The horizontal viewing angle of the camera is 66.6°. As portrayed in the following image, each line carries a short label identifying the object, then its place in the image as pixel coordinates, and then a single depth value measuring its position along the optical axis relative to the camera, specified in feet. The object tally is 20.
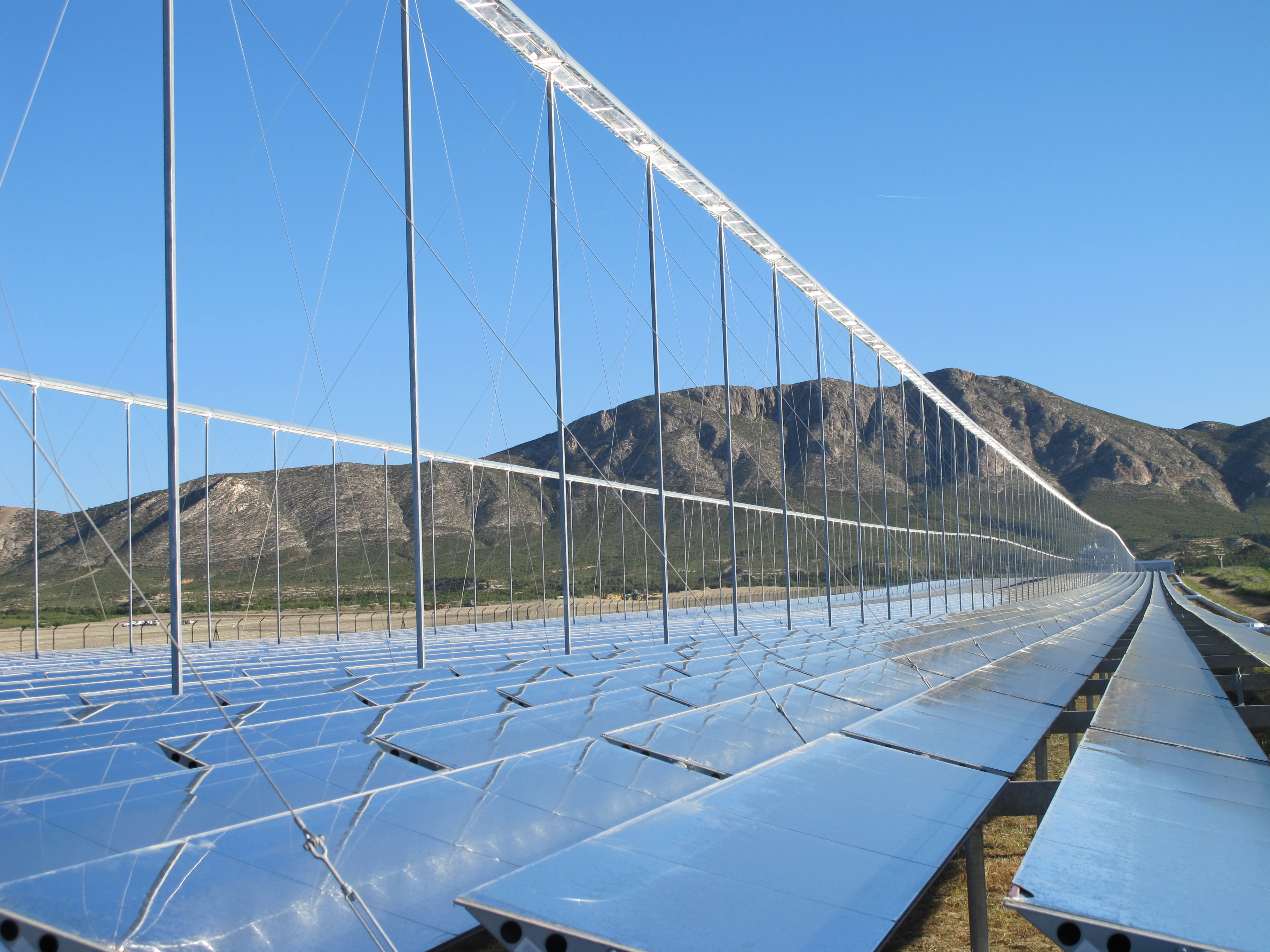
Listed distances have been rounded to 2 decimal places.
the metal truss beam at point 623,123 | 52.80
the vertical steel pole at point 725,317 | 76.28
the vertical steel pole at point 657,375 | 64.49
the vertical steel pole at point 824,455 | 80.48
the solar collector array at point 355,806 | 11.13
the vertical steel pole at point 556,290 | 56.13
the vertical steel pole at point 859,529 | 93.61
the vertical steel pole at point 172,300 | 33.37
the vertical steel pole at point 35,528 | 74.33
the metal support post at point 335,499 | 91.71
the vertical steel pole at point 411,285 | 47.50
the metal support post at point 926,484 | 106.41
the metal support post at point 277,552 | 71.67
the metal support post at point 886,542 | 97.19
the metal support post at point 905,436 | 99.81
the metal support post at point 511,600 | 101.81
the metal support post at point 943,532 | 121.65
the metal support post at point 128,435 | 86.12
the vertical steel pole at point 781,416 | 81.30
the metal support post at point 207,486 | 87.15
